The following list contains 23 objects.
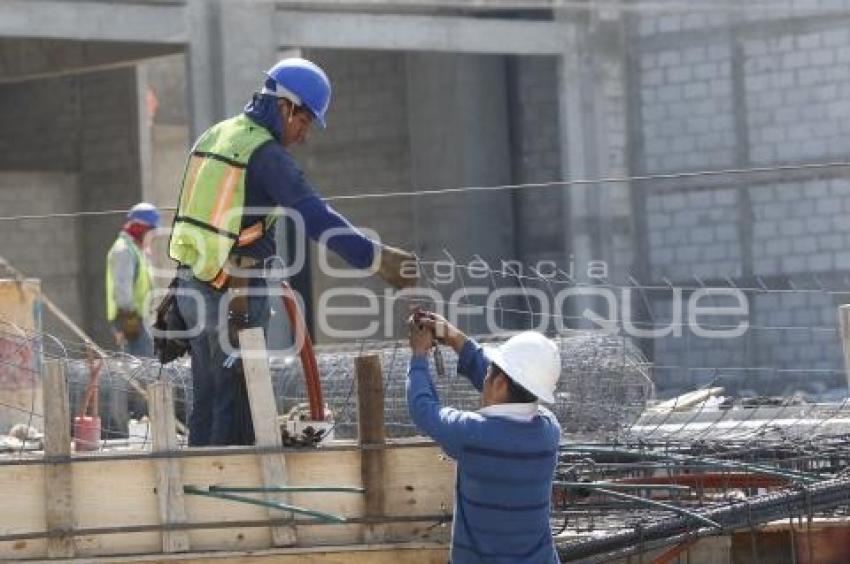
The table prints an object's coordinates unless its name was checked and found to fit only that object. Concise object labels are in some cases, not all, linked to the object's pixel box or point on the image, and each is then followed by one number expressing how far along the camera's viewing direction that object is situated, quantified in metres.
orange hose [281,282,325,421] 15.96
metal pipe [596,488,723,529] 15.45
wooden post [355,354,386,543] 15.35
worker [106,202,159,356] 34.87
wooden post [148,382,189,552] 15.23
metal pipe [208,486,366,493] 15.22
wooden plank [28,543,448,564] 15.17
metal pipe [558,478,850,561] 15.21
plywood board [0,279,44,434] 26.98
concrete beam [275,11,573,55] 41.75
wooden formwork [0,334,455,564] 15.20
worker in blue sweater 13.42
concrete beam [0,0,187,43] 37.69
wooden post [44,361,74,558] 15.16
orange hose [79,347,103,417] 22.25
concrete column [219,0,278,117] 40.44
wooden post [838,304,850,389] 16.67
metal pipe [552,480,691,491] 15.64
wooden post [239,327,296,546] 15.30
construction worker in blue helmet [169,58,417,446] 15.87
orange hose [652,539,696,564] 15.62
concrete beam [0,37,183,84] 46.69
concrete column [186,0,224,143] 40.31
